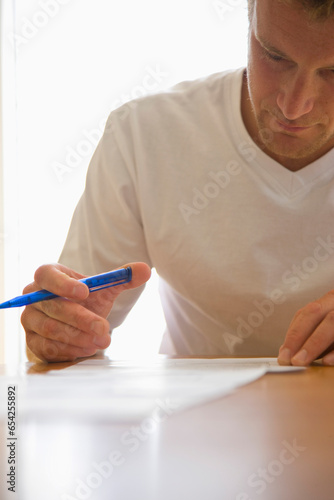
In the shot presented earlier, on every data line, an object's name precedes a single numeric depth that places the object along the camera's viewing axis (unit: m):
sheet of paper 0.50
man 0.87
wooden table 0.33
